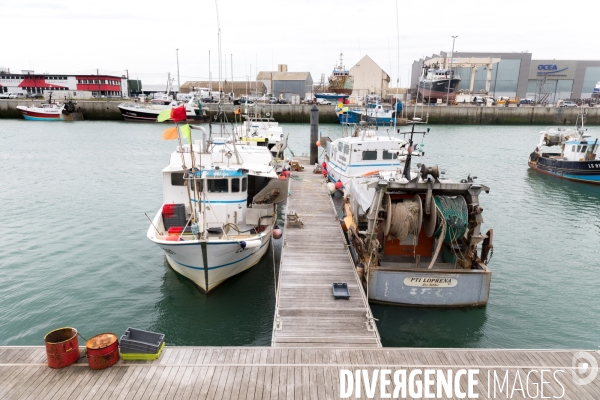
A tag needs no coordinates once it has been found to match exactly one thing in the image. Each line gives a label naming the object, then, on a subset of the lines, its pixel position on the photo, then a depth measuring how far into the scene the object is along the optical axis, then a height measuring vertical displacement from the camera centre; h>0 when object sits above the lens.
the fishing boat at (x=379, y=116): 58.14 +0.01
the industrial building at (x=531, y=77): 99.69 +11.67
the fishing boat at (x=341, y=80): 94.25 +8.32
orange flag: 10.19 -0.65
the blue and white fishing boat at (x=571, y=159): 29.88 -2.96
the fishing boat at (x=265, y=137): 24.77 -1.73
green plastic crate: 7.05 -4.48
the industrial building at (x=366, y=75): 100.69 +10.60
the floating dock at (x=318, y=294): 8.12 -4.52
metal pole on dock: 28.84 -1.80
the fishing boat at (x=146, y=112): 65.64 -0.61
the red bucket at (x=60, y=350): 6.77 -4.27
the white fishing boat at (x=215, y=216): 11.83 -3.76
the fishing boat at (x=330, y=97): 83.90 +3.78
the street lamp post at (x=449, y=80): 76.31 +7.79
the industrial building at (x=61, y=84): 88.31 +4.97
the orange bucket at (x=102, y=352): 6.78 -4.28
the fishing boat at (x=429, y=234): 10.62 -3.26
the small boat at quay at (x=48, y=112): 63.69 -1.23
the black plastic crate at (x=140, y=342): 7.04 -4.29
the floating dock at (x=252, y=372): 6.35 -4.54
